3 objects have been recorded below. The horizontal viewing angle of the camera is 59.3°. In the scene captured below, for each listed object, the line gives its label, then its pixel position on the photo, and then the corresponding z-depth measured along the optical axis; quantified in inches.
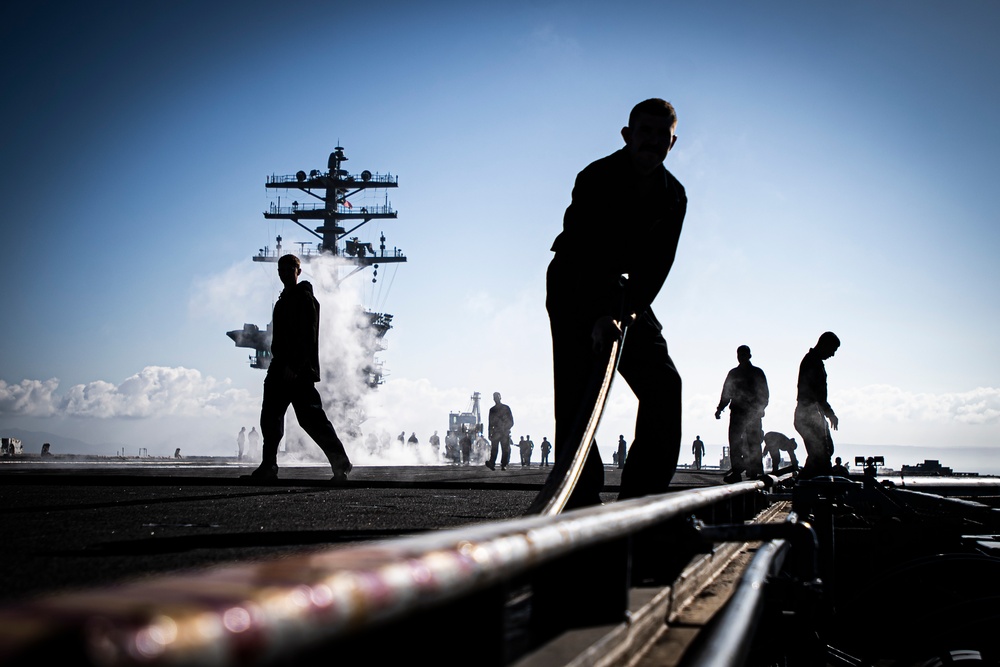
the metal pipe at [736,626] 57.4
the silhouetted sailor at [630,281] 148.2
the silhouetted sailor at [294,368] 340.2
